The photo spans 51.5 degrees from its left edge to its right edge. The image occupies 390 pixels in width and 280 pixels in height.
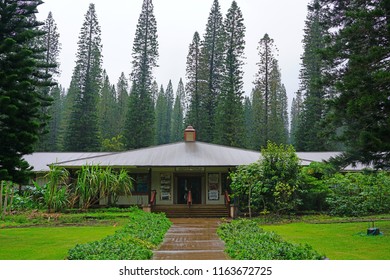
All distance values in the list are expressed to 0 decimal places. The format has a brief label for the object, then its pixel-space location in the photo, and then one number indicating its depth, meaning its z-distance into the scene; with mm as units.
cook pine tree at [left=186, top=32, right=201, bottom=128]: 40031
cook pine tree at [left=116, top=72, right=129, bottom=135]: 51241
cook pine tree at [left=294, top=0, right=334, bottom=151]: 35406
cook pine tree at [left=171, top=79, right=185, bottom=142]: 56594
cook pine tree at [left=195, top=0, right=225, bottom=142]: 40000
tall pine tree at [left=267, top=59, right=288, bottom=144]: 39531
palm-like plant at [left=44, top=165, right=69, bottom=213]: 17703
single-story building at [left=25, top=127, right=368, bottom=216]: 20297
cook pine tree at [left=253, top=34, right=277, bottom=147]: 39844
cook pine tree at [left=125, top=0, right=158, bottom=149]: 38250
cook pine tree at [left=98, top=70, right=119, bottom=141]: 49656
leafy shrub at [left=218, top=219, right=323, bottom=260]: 7320
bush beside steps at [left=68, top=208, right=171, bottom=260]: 7489
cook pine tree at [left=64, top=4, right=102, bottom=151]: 37281
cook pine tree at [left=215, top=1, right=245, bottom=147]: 35688
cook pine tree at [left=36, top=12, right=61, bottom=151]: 37719
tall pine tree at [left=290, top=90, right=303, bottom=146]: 57781
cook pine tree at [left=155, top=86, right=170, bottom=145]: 57500
